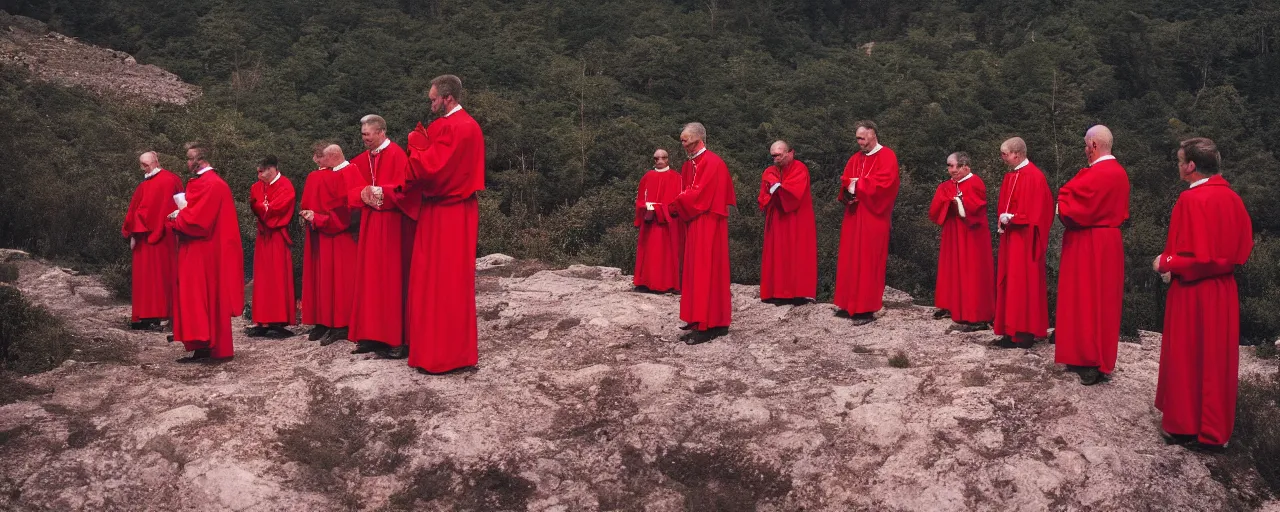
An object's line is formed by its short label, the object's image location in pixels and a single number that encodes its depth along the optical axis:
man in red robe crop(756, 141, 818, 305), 11.73
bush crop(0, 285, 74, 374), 8.10
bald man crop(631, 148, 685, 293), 12.95
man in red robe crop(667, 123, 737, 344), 9.45
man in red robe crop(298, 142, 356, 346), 9.71
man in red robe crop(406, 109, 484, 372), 7.81
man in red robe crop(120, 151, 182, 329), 10.62
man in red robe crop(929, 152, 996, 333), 9.98
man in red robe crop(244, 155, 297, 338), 10.30
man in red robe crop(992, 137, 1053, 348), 8.62
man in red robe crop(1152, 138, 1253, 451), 6.26
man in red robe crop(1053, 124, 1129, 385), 7.48
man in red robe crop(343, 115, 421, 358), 8.46
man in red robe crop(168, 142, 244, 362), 8.48
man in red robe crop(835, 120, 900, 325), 10.30
